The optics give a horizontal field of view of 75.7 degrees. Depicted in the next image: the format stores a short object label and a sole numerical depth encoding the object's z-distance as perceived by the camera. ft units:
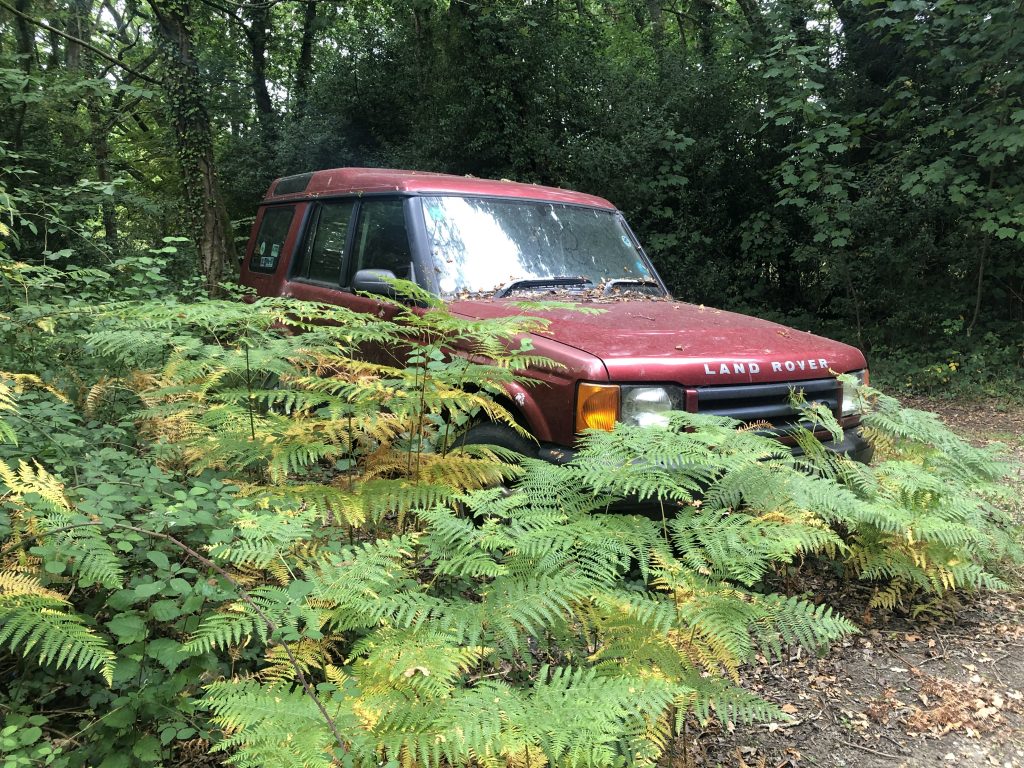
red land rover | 9.89
